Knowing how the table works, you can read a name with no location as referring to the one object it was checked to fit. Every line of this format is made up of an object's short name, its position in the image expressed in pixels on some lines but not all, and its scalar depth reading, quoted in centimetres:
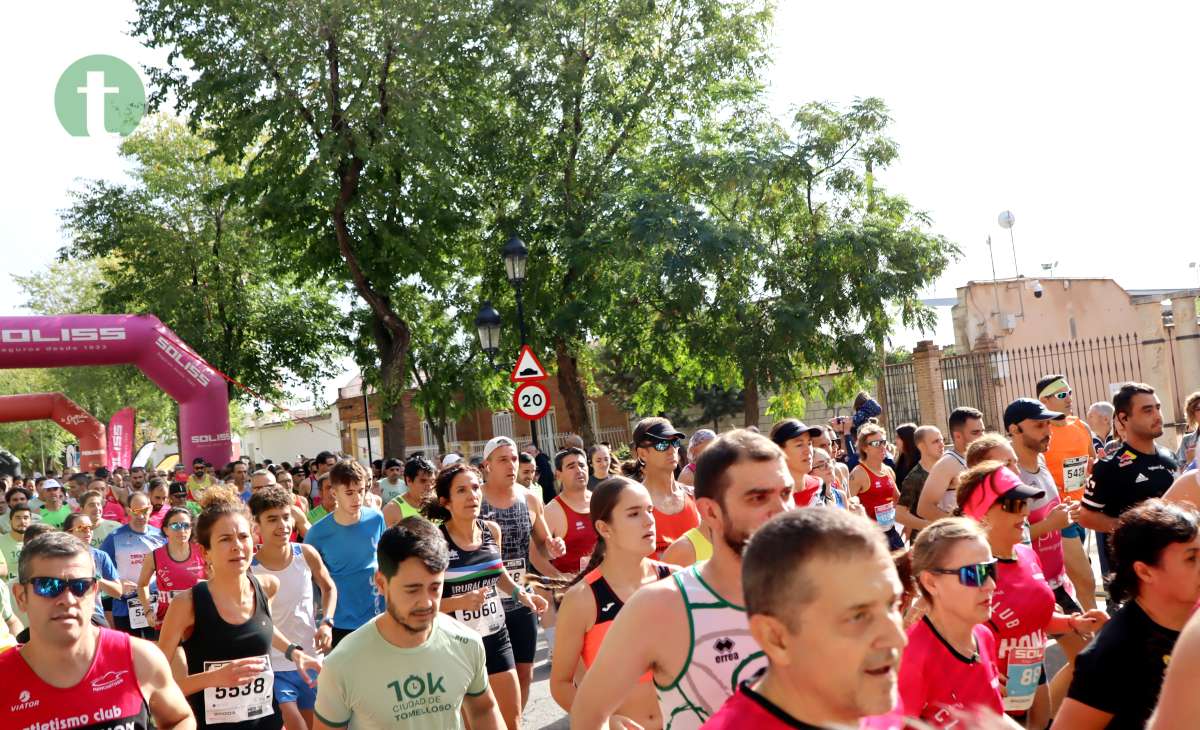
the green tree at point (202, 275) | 3378
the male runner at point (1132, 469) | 733
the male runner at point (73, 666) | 415
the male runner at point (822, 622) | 214
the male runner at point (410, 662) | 431
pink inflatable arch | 2433
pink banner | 3584
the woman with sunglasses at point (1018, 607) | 506
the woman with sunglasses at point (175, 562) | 913
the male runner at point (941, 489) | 807
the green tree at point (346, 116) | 2250
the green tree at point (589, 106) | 2430
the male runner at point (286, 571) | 695
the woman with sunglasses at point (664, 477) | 769
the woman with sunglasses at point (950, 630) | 388
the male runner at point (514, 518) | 814
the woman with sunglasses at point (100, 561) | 925
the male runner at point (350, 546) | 808
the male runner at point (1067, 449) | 947
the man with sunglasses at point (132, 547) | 1088
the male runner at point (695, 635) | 327
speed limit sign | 1490
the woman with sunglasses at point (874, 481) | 1012
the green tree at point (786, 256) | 2259
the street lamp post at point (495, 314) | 1706
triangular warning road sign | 1484
